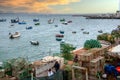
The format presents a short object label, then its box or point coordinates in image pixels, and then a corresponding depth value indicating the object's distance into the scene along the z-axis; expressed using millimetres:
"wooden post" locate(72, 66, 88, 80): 6480
